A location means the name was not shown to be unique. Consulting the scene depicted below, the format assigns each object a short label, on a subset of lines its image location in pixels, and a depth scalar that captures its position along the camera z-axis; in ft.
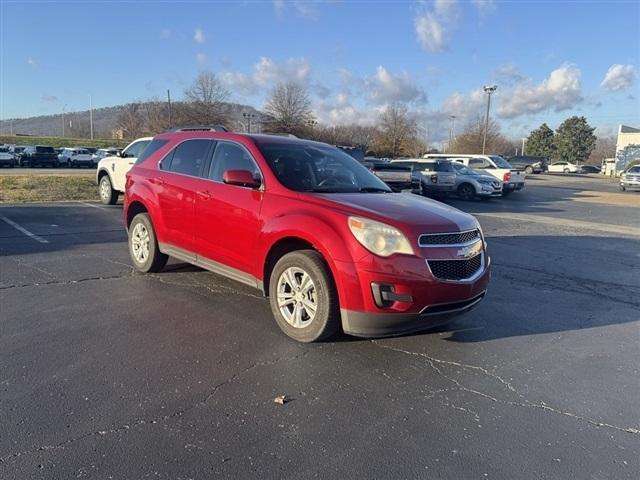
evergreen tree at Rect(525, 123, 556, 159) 321.11
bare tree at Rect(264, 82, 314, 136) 190.19
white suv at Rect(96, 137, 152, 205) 42.88
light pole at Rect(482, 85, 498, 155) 152.97
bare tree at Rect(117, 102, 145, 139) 257.38
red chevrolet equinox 12.75
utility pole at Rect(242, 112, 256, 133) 183.09
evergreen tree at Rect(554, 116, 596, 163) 305.12
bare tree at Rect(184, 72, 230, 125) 193.47
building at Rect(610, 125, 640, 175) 201.46
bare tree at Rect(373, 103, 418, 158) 222.28
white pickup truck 78.48
